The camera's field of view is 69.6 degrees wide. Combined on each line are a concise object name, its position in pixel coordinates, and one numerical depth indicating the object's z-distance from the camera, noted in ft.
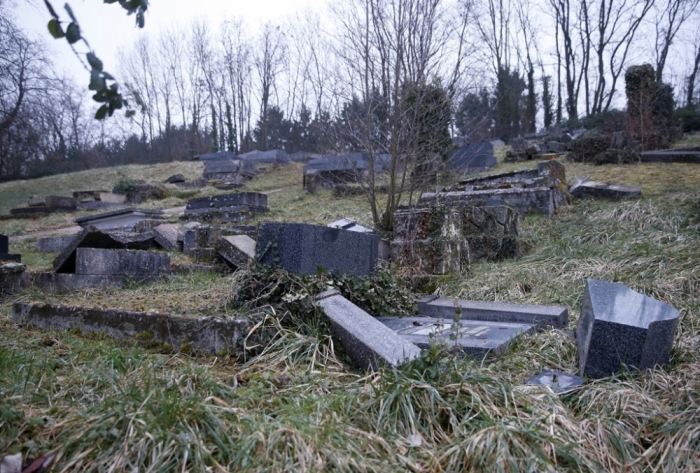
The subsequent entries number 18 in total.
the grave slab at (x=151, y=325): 11.05
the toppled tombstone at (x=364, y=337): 9.82
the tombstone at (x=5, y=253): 22.82
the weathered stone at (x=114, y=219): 40.09
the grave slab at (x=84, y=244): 17.78
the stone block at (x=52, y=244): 31.53
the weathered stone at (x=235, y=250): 19.34
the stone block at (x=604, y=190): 29.27
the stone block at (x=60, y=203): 55.16
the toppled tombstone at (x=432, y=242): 19.04
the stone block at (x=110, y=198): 59.67
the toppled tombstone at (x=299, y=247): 13.56
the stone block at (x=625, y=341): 9.59
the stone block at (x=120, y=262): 17.21
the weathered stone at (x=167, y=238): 25.94
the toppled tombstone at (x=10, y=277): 17.21
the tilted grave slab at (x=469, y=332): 11.00
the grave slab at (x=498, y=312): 13.66
